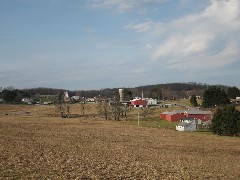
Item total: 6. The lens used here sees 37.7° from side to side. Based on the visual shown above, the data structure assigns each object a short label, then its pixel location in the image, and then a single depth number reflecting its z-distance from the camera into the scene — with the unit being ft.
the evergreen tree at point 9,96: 595.96
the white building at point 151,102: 510.17
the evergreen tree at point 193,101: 465.06
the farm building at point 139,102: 475.60
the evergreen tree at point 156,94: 627.05
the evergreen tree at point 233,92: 531.91
